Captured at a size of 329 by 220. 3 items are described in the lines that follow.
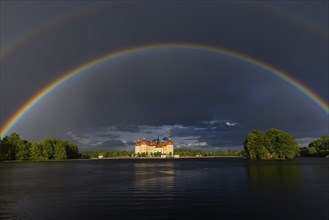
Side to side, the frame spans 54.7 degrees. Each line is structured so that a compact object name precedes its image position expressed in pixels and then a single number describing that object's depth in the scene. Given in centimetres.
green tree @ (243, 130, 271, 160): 16950
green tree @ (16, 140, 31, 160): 19675
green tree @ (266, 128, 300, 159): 17200
